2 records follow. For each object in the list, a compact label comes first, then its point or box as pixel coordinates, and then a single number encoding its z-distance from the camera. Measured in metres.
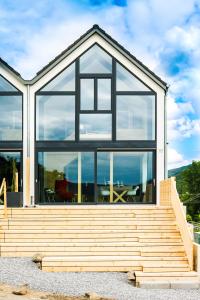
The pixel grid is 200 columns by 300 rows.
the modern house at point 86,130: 20.91
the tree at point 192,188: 77.31
